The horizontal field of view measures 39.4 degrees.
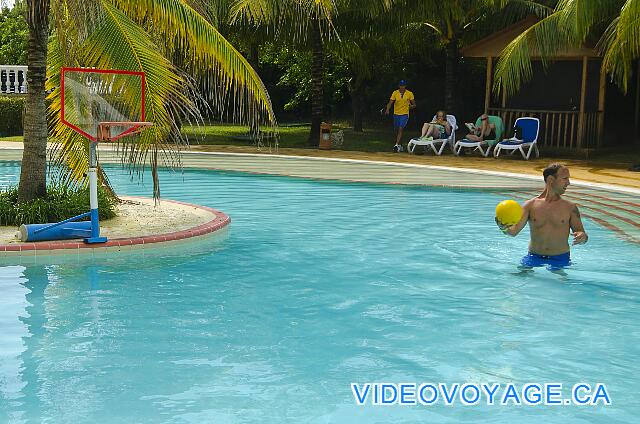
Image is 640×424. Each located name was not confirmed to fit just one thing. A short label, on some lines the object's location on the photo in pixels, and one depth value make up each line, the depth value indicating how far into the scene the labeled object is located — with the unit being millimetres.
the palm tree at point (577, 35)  16281
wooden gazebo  21828
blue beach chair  20797
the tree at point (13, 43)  38062
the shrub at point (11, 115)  25219
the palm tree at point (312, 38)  22047
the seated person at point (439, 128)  22000
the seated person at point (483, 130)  21469
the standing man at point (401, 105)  23438
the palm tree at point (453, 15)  21422
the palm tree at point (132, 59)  9968
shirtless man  9141
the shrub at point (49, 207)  10766
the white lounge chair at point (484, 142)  21250
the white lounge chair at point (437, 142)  21656
